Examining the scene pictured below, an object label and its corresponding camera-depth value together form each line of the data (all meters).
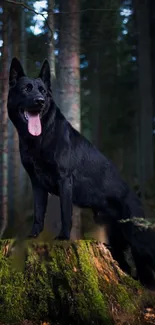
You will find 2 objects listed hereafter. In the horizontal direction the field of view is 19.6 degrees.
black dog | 4.88
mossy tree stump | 4.31
